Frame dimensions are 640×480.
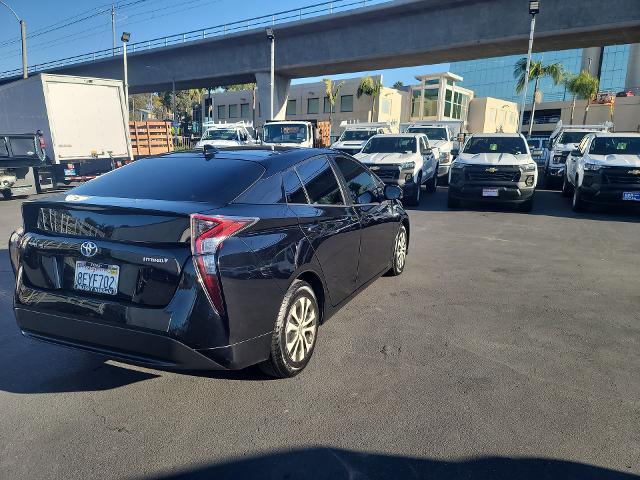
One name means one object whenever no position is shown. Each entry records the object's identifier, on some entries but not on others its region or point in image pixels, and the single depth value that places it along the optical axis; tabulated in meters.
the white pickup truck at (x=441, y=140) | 18.03
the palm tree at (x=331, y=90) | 51.74
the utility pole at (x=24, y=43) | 32.03
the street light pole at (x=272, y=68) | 27.60
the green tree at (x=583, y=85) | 49.16
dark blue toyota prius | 2.89
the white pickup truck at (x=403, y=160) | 12.30
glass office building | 98.25
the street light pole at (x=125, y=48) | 31.69
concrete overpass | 22.55
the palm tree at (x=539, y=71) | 39.81
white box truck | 14.47
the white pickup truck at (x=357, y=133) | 19.24
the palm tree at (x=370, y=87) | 50.28
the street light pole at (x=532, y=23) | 19.91
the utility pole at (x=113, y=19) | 43.06
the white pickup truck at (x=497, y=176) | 11.12
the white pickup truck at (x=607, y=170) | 10.50
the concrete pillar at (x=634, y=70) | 61.02
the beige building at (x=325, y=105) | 53.19
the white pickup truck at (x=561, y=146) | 16.12
